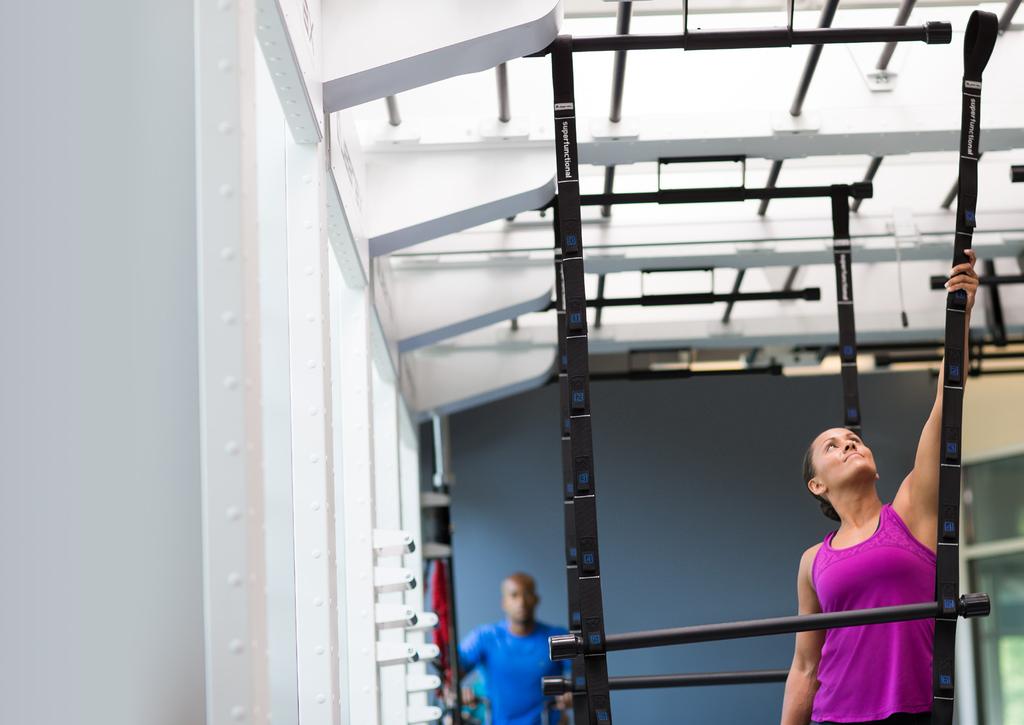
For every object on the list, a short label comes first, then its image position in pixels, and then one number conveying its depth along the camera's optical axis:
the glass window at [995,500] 10.83
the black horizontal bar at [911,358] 8.28
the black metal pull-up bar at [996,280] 6.55
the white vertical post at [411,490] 7.79
